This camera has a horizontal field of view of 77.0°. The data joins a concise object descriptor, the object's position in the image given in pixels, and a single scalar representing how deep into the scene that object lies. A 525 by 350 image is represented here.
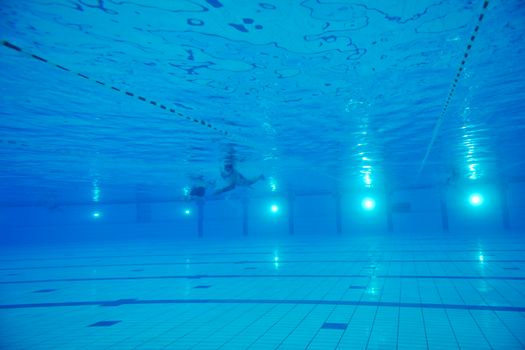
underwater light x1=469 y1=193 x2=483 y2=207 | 23.68
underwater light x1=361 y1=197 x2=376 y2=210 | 26.19
